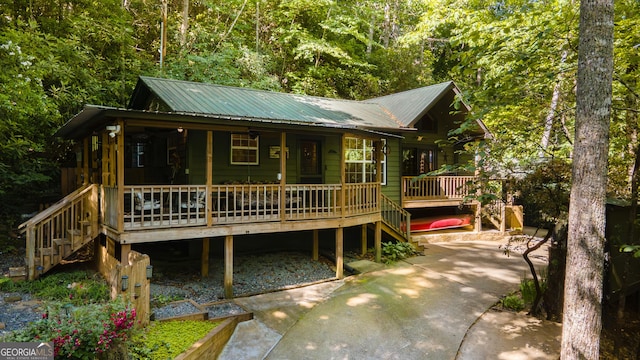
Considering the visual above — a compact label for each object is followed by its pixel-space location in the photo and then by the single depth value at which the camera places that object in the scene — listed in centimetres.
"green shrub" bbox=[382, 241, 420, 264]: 1197
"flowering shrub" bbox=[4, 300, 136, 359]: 422
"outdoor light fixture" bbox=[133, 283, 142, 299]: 580
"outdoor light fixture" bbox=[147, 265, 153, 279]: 620
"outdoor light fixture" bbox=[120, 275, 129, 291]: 558
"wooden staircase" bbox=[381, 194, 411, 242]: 1296
